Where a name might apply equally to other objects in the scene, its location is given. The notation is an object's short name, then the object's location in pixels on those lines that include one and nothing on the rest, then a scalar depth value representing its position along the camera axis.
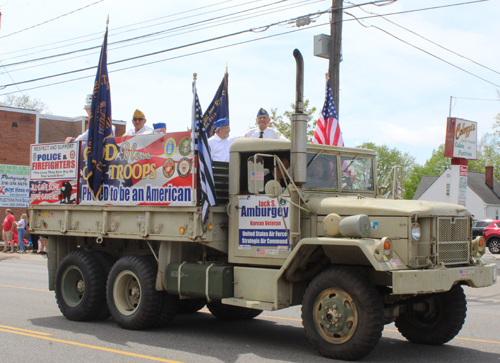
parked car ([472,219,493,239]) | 34.34
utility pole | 15.16
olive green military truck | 6.65
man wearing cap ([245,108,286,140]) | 9.42
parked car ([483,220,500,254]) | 29.97
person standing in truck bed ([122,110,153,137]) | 10.20
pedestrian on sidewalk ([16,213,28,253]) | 26.85
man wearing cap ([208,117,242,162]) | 9.45
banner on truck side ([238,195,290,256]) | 7.49
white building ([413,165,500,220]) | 61.88
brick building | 36.06
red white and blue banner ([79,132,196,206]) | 8.20
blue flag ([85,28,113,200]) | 9.23
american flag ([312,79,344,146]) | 10.75
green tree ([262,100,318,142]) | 29.23
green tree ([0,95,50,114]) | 60.45
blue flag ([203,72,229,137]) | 12.26
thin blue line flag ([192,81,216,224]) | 7.89
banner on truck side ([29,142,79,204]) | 9.71
